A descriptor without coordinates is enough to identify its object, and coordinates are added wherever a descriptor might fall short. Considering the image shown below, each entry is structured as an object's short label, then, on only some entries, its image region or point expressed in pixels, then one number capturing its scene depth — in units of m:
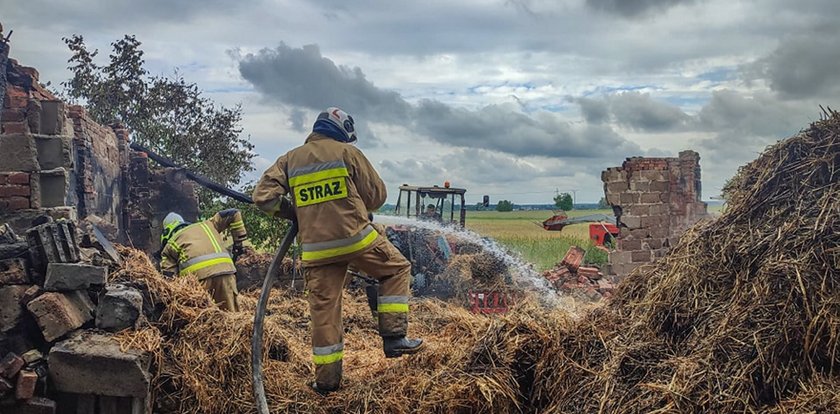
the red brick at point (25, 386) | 4.02
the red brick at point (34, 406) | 4.06
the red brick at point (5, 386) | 3.98
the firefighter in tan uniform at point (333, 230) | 4.49
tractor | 9.86
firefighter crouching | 6.41
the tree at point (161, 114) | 14.59
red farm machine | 17.73
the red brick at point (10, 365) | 4.02
